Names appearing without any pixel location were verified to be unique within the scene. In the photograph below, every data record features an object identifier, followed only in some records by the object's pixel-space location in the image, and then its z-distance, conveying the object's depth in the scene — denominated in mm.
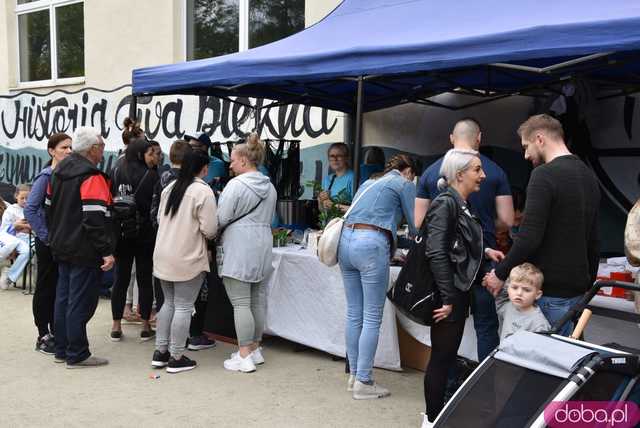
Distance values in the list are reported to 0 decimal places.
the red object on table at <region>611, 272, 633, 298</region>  4027
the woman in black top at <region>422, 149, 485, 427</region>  3451
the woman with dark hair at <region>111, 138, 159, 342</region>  5355
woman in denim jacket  4082
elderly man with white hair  4551
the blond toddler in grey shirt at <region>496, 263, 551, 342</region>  3379
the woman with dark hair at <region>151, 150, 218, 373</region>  4578
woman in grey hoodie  4613
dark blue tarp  3559
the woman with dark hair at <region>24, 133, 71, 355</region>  4844
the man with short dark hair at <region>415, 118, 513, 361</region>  3828
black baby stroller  2287
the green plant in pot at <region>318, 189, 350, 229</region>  5195
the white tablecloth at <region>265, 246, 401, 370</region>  4723
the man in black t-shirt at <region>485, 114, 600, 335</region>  3270
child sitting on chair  7953
